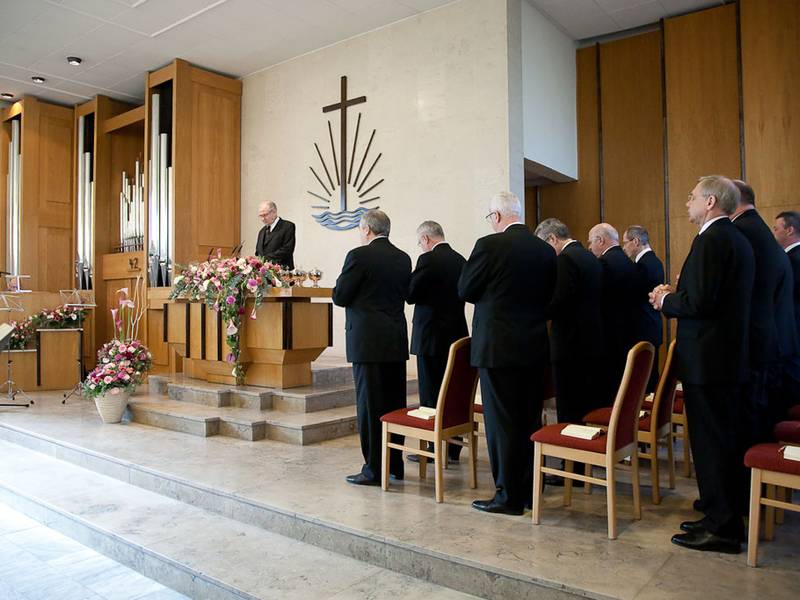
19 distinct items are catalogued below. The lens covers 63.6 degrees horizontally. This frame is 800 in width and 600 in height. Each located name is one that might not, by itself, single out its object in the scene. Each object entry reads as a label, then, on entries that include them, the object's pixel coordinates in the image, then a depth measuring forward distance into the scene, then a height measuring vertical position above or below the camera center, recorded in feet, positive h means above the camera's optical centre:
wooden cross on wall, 24.35 +6.22
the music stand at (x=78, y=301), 23.93 +0.63
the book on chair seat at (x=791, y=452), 7.76 -1.72
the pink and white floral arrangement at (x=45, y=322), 23.80 -0.21
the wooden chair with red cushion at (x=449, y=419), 10.89 -1.83
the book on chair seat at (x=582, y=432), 9.43 -1.76
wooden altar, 17.33 -0.62
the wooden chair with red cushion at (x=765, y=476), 7.68 -1.99
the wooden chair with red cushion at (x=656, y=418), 10.59 -1.78
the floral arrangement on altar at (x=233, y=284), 17.16 +0.85
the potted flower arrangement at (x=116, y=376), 17.83 -1.65
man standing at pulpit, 19.39 +2.31
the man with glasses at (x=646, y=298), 14.82 +0.35
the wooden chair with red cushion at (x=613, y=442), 9.05 -1.88
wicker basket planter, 17.93 -2.49
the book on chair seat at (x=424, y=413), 11.14 -1.74
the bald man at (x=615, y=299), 13.69 +0.31
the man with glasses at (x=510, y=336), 10.01 -0.36
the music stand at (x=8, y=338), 20.86 -0.70
